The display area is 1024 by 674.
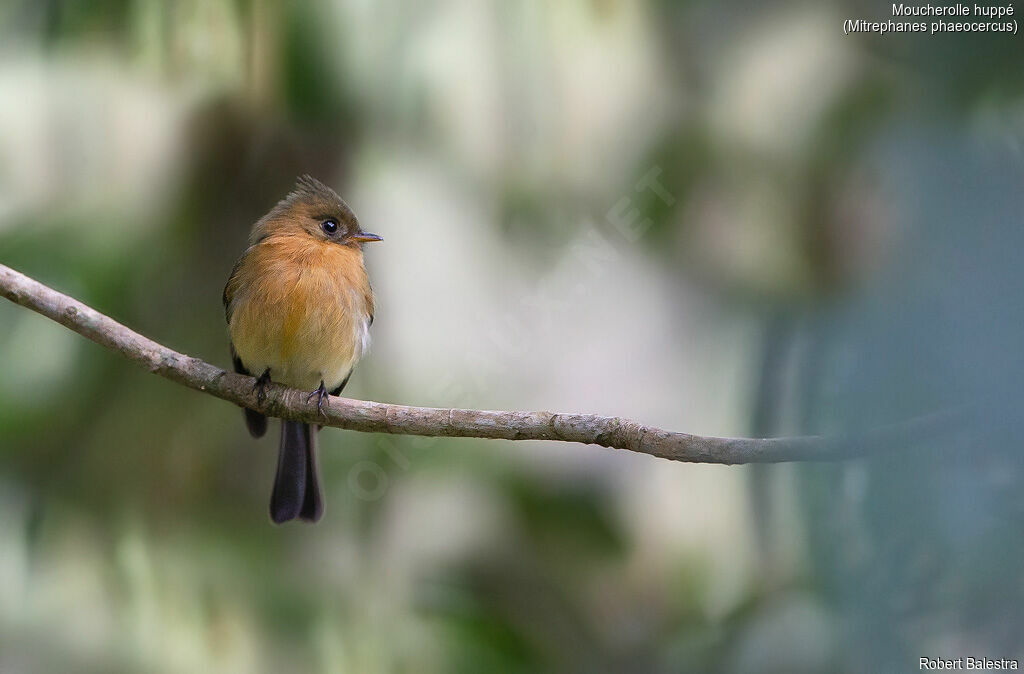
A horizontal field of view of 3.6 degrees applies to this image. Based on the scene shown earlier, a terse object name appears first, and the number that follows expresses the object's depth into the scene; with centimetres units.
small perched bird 496
